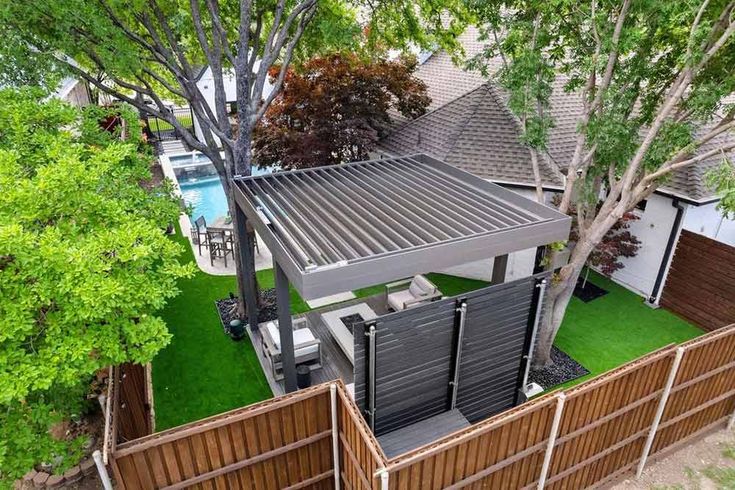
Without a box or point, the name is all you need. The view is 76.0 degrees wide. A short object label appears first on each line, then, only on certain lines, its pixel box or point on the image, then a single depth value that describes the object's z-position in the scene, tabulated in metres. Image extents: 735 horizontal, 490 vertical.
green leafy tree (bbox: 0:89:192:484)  4.48
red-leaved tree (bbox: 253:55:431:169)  13.02
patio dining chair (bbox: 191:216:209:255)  13.91
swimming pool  19.83
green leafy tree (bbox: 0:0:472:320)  8.26
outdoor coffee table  9.54
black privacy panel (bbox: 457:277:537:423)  7.16
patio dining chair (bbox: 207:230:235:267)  13.23
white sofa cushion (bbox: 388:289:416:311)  10.87
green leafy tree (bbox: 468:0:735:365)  7.07
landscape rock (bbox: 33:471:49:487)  6.86
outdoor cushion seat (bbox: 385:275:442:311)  10.86
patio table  13.18
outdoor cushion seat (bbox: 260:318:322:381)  8.83
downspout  11.09
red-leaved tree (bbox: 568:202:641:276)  11.32
